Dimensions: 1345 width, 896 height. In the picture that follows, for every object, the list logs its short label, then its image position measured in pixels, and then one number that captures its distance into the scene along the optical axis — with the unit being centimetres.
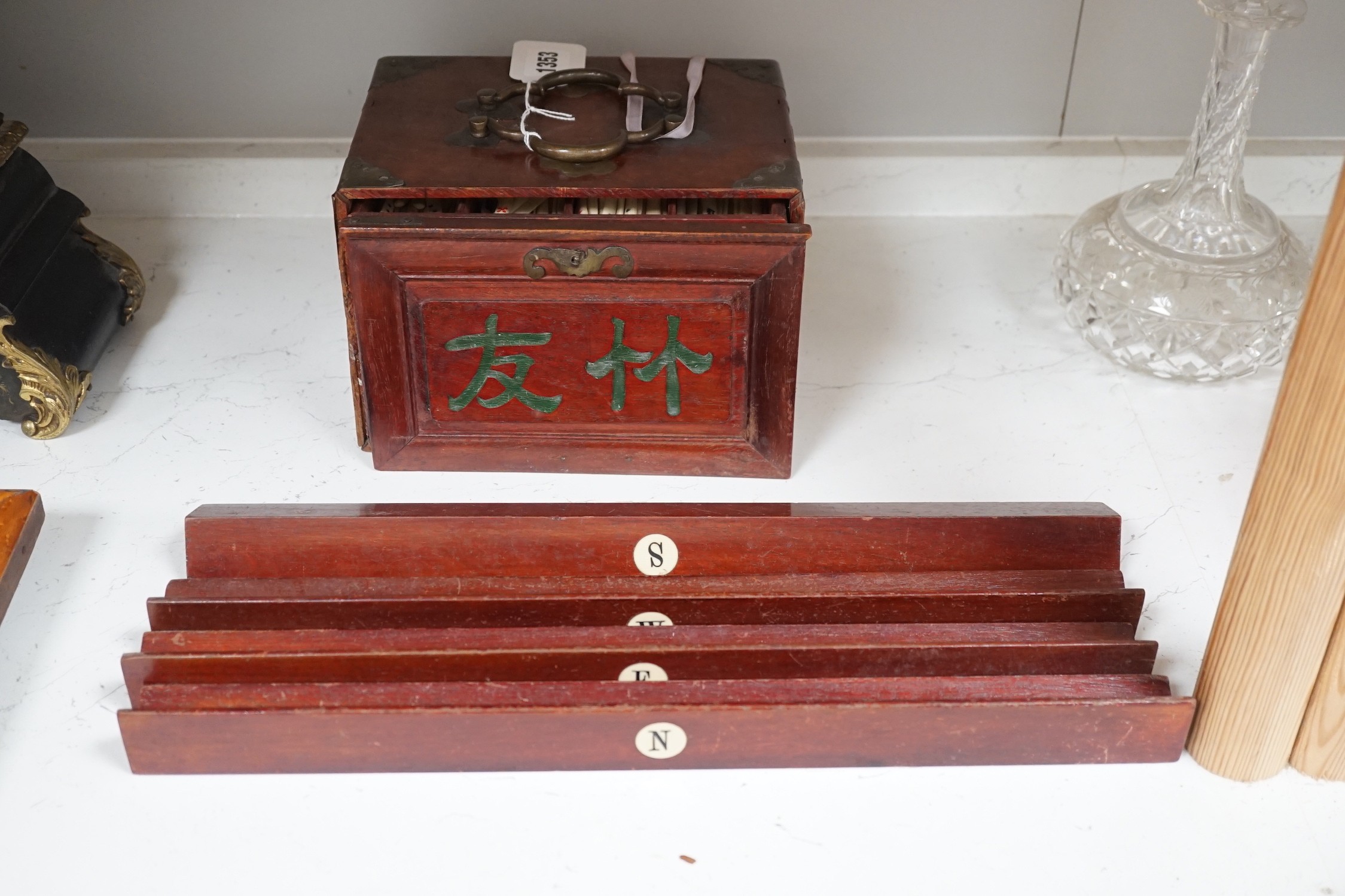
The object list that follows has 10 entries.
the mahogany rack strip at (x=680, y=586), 134
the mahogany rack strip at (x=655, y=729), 119
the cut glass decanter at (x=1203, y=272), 162
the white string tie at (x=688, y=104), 149
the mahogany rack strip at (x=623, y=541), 137
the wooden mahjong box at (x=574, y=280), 139
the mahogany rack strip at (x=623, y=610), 132
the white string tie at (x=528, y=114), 145
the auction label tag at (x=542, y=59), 160
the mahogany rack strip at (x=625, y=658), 125
